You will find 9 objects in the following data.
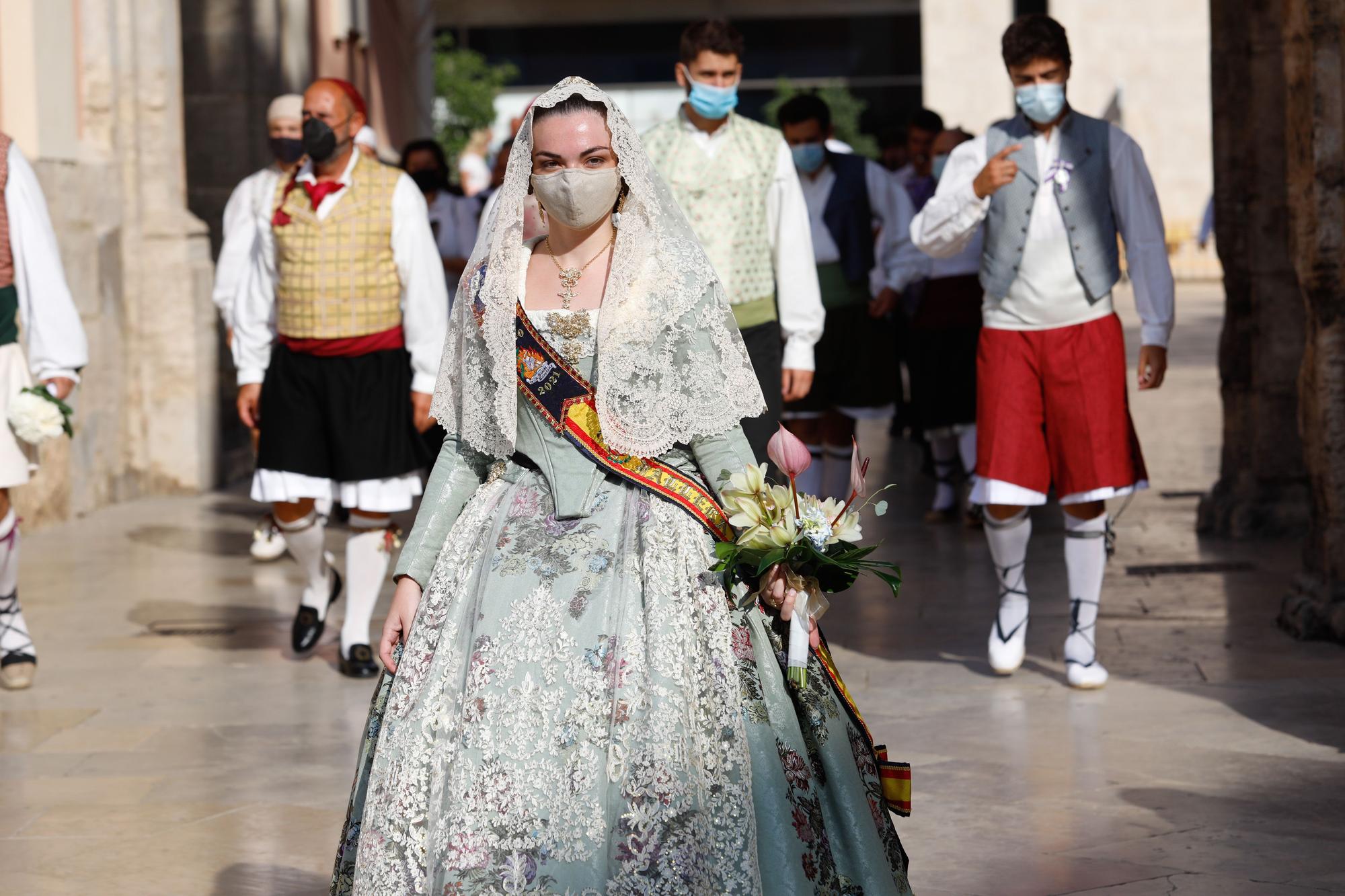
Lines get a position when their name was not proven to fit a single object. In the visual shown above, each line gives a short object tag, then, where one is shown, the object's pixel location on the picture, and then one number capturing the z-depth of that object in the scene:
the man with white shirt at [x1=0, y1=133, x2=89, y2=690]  11.74
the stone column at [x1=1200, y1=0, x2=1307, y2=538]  16.52
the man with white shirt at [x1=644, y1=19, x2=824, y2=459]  12.29
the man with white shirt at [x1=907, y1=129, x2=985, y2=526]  17.79
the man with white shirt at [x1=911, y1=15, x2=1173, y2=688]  11.30
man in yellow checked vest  11.82
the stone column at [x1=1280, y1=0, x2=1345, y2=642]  12.08
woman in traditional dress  6.10
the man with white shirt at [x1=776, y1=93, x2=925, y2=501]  15.86
